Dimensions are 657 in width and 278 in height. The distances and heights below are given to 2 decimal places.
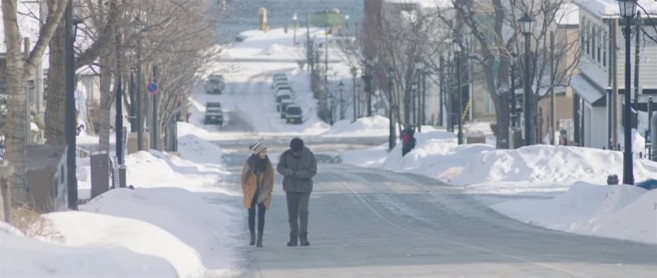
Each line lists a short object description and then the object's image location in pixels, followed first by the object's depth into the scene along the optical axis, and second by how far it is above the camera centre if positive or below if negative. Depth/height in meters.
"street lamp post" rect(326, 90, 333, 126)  101.43 -0.52
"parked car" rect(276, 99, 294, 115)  103.15 -0.56
